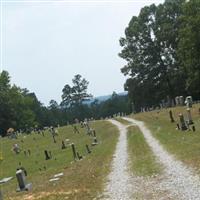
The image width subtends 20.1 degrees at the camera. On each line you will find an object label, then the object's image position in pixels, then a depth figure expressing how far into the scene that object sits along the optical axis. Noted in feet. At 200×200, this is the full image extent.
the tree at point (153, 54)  299.38
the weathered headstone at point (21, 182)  81.05
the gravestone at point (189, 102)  194.80
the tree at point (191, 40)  234.58
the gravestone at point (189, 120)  136.33
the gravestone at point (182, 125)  131.64
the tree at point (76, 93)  548.64
